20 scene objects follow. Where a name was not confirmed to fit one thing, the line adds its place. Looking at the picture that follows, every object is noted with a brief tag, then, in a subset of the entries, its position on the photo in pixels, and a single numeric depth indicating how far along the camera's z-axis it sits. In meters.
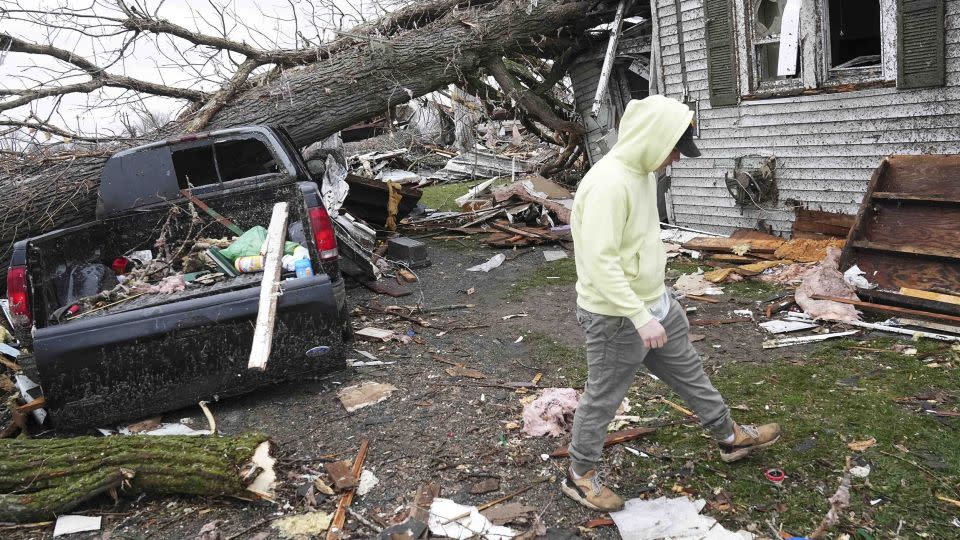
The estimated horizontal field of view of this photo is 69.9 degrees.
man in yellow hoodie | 3.04
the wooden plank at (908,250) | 5.62
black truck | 4.43
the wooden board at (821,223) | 7.68
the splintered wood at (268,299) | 4.35
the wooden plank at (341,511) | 3.37
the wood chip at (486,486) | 3.68
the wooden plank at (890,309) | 5.28
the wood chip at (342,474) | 3.72
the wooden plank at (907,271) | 5.61
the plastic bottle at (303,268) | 5.01
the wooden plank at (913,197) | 5.85
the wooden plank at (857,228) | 6.22
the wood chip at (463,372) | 5.34
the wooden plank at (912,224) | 5.79
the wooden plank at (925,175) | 6.00
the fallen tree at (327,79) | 7.45
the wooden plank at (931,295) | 5.30
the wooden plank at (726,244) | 7.94
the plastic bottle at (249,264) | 5.13
